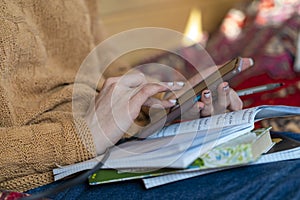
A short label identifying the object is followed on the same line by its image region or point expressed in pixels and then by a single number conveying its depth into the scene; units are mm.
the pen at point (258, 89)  1442
